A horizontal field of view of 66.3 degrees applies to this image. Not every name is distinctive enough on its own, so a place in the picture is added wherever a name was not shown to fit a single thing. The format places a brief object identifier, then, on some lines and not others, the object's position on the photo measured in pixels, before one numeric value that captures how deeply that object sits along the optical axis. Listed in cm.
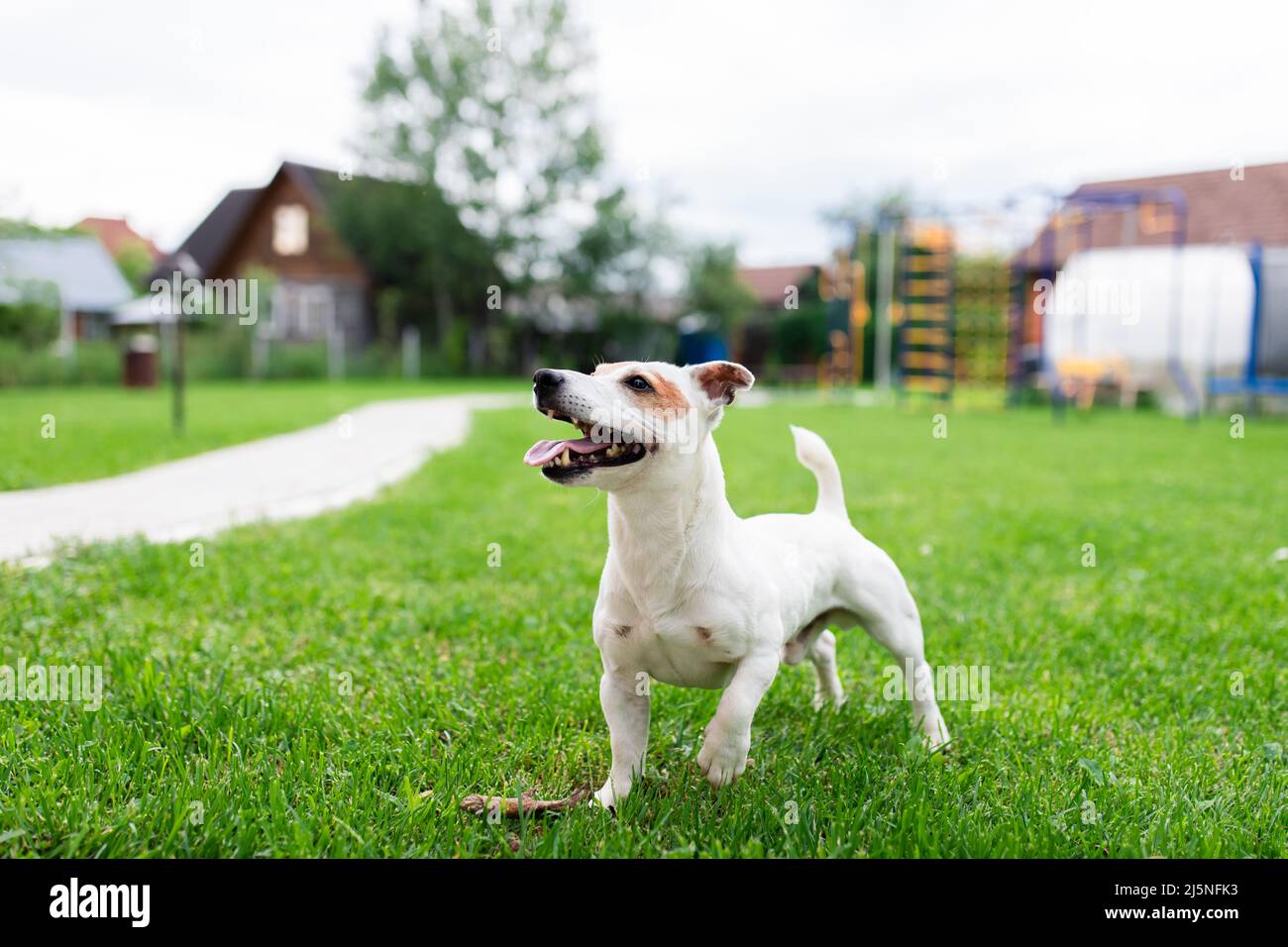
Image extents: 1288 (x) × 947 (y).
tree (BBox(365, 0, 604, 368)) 2784
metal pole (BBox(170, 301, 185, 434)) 1023
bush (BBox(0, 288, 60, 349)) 1980
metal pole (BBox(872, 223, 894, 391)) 2077
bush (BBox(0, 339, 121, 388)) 1958
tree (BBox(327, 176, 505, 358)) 2856
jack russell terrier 212
